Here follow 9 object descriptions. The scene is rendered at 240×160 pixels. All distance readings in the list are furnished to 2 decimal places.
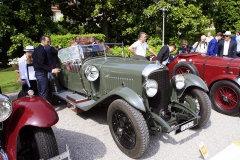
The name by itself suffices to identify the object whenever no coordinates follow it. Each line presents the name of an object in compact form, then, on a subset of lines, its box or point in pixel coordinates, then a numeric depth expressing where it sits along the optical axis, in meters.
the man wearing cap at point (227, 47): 6.42
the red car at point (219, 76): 4.71
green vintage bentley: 3.21
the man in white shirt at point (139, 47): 5.72
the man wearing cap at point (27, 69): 4.82
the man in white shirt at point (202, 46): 7.47
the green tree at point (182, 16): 12.11
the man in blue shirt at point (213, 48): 6.52
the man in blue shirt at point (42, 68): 4.54
